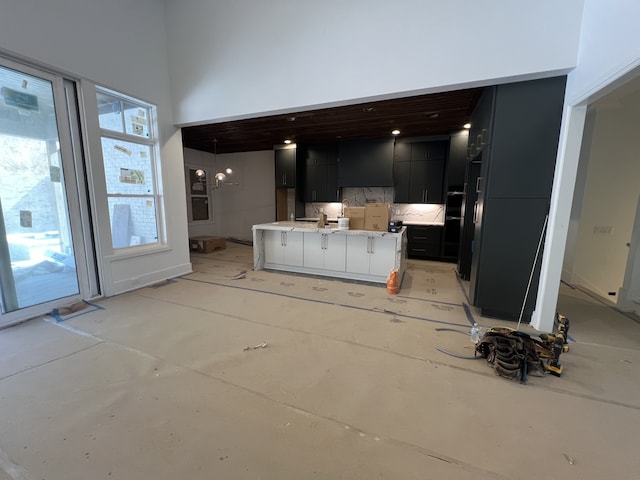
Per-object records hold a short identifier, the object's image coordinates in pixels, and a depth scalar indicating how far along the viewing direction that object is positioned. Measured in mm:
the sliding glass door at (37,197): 2805
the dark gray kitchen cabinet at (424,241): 5832
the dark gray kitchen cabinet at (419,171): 5871
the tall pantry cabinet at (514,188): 2613
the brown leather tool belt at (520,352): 1997
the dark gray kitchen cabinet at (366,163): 6148
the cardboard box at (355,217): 4328
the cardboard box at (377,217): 4168
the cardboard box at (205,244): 6633
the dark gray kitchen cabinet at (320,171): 6742
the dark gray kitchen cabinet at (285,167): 6867
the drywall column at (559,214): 2436
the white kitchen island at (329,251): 4121
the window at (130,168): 3615
